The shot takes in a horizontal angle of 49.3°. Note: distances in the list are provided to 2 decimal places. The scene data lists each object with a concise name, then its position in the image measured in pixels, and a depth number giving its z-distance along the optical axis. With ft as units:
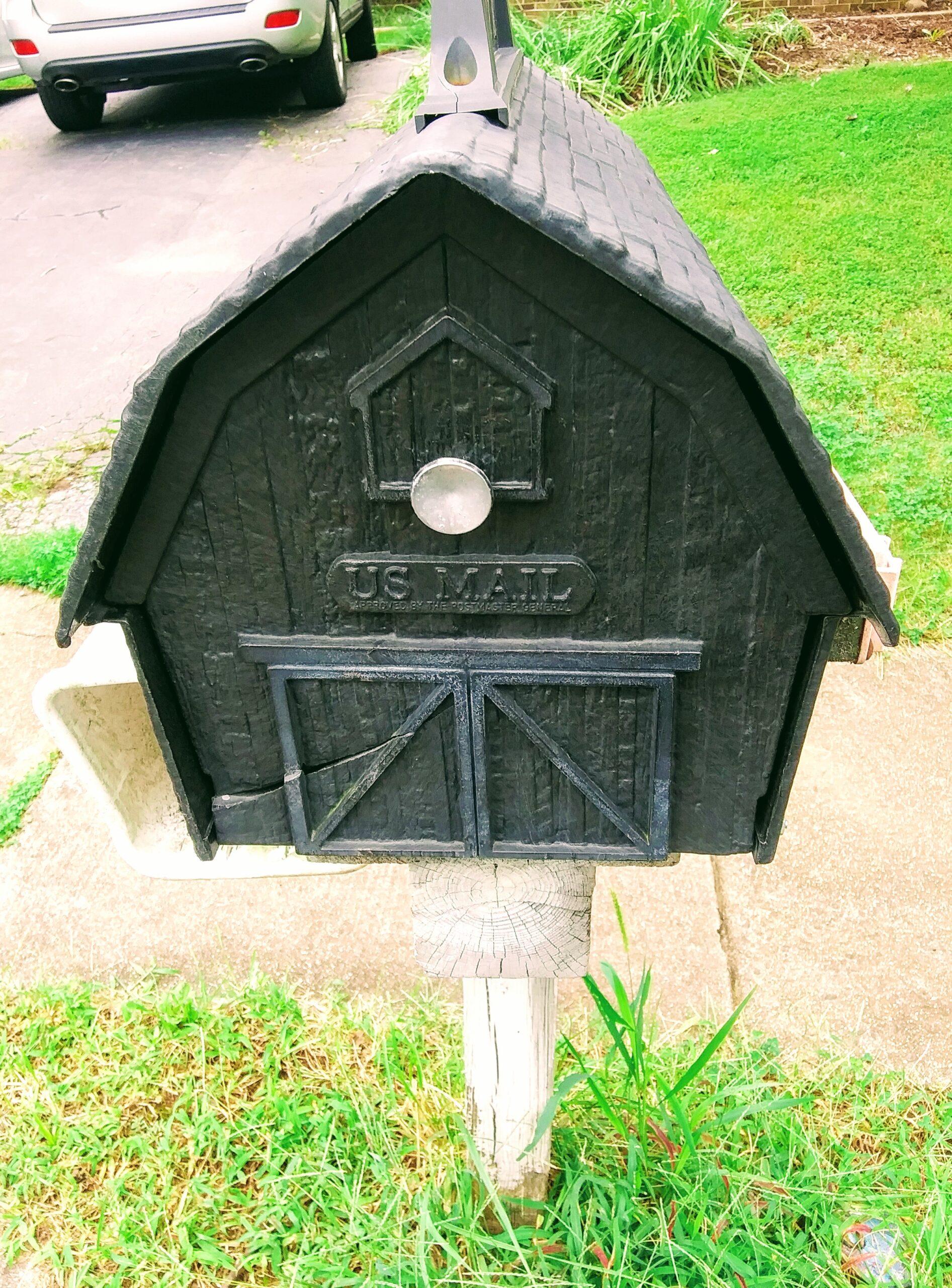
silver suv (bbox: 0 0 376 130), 19.58
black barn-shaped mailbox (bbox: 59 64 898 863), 2.82
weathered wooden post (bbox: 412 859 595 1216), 4.64
